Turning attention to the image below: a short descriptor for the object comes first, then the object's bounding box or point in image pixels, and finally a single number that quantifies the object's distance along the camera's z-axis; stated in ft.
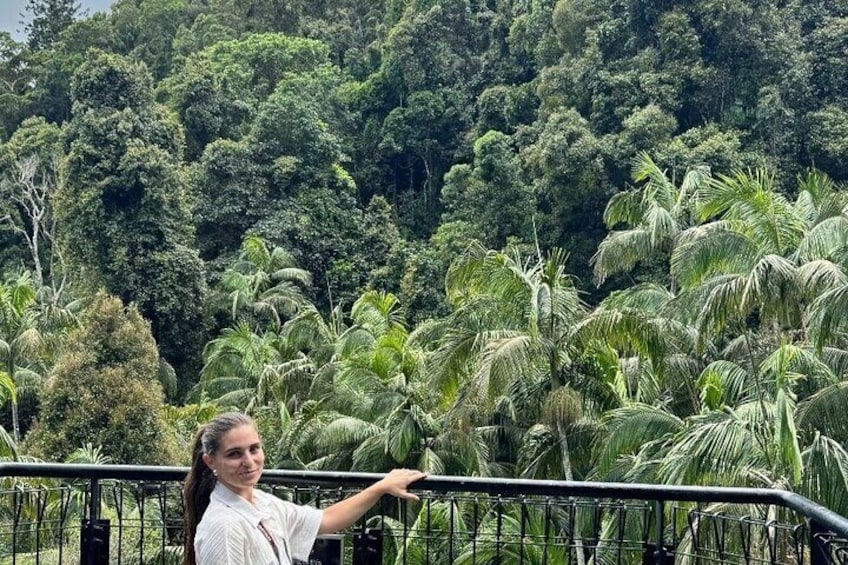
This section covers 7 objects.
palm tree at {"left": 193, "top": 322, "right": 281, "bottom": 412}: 67.72
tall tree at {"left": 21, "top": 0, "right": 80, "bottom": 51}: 130.93
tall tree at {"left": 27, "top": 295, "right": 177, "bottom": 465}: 54.85
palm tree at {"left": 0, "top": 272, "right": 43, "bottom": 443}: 64.18
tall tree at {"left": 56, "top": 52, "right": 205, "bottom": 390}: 78.59
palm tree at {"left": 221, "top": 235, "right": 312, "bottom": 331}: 82.84
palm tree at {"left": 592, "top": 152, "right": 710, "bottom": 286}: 50.62
